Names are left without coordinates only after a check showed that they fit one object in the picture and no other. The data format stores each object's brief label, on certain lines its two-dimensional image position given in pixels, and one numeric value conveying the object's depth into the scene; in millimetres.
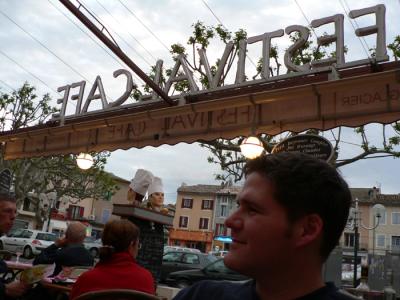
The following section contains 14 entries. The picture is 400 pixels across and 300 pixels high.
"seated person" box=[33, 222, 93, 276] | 4609
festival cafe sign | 5113
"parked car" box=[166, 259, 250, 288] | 12398
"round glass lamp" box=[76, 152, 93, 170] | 8008
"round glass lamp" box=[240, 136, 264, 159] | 5887
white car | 24797
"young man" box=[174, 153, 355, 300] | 1122
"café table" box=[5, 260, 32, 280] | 5491
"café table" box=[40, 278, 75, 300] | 4098
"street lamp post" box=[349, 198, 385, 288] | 17312
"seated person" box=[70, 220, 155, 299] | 2867
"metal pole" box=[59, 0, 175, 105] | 6484
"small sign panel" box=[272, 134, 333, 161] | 4270
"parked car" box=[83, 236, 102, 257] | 27616
